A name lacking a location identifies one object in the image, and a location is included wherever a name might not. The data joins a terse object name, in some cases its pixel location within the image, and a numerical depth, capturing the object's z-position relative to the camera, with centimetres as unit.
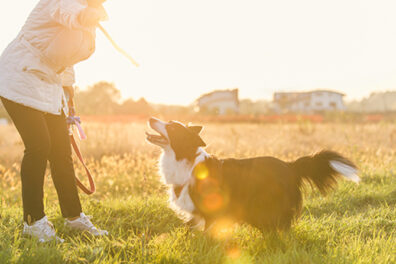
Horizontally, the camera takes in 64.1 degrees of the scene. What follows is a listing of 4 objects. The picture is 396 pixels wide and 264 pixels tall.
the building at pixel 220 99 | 4809
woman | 265
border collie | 333
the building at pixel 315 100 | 5388
